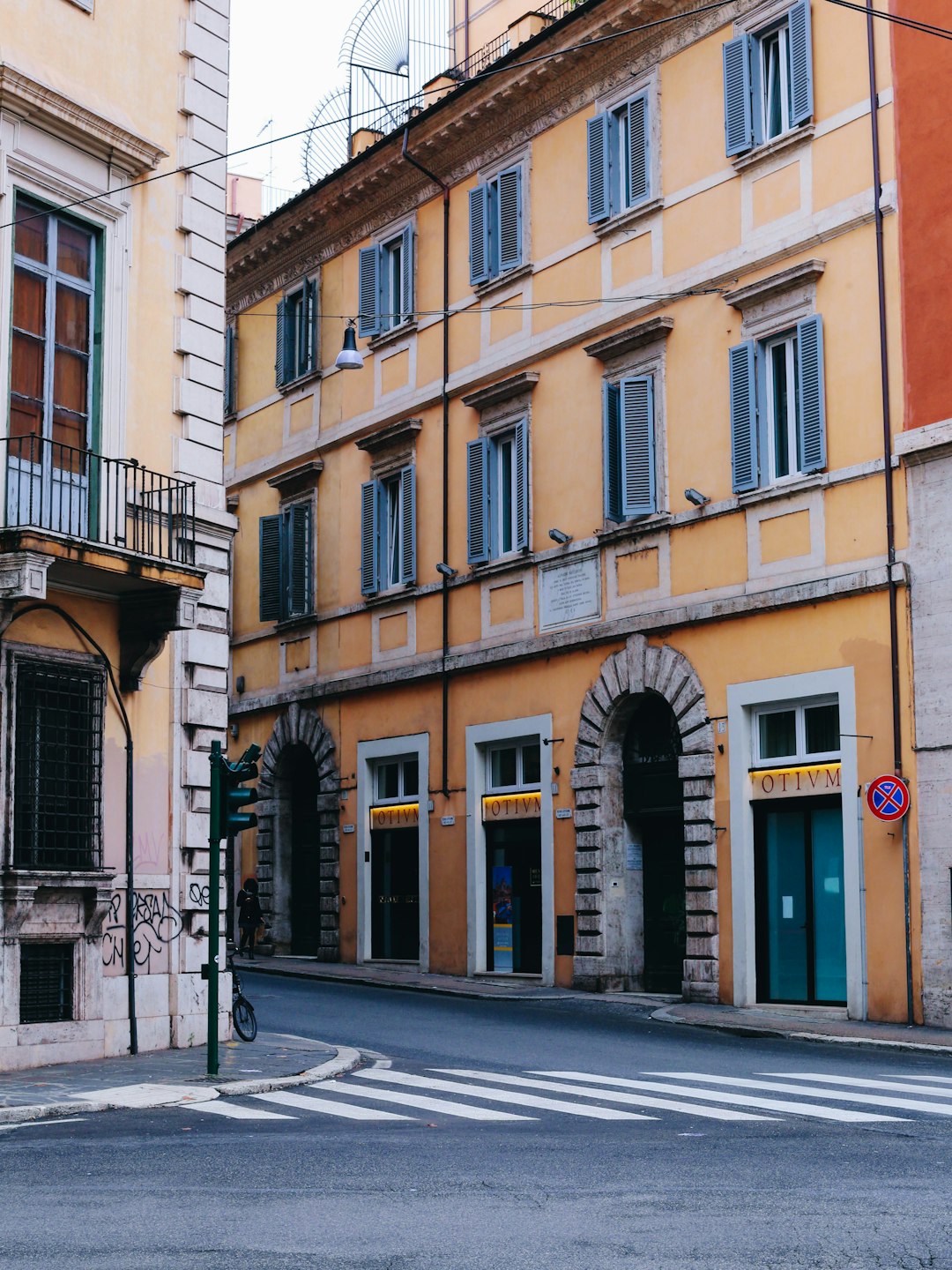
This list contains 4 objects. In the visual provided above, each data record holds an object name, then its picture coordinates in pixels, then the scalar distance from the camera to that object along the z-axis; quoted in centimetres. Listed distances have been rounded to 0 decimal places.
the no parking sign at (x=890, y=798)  1997
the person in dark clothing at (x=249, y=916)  3134
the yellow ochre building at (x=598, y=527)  2159
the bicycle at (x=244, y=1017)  1795
